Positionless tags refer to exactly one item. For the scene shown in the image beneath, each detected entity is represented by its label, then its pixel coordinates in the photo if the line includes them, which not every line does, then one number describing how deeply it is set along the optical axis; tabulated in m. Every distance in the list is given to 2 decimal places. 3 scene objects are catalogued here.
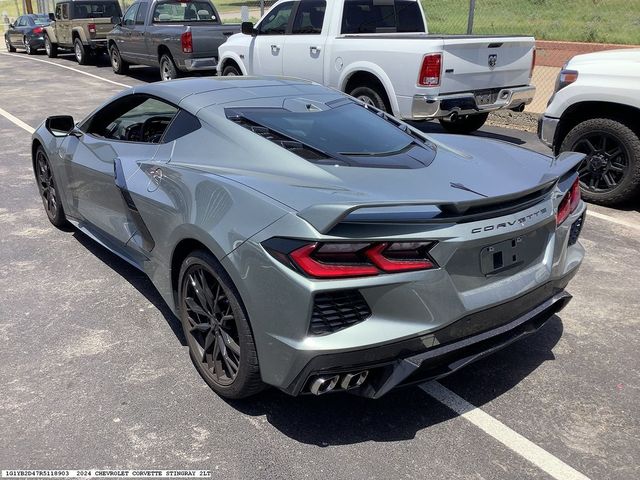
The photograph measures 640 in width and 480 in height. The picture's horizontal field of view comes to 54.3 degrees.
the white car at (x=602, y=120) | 5.72
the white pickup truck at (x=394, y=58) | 7.48
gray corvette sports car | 2.48
